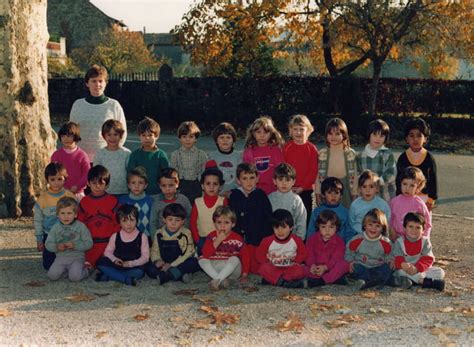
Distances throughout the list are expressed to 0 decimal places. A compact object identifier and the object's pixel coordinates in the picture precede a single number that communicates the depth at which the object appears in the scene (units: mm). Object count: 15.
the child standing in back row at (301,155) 6938
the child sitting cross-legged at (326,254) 6102
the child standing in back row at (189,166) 7078
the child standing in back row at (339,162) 6880
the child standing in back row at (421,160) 6816
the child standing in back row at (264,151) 6867
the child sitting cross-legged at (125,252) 6203
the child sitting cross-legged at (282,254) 6082
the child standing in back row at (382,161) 6785
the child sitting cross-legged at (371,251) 6039
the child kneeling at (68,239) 6277
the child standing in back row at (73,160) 7004
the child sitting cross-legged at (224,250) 6156
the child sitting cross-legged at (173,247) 6254
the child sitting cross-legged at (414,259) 5973
